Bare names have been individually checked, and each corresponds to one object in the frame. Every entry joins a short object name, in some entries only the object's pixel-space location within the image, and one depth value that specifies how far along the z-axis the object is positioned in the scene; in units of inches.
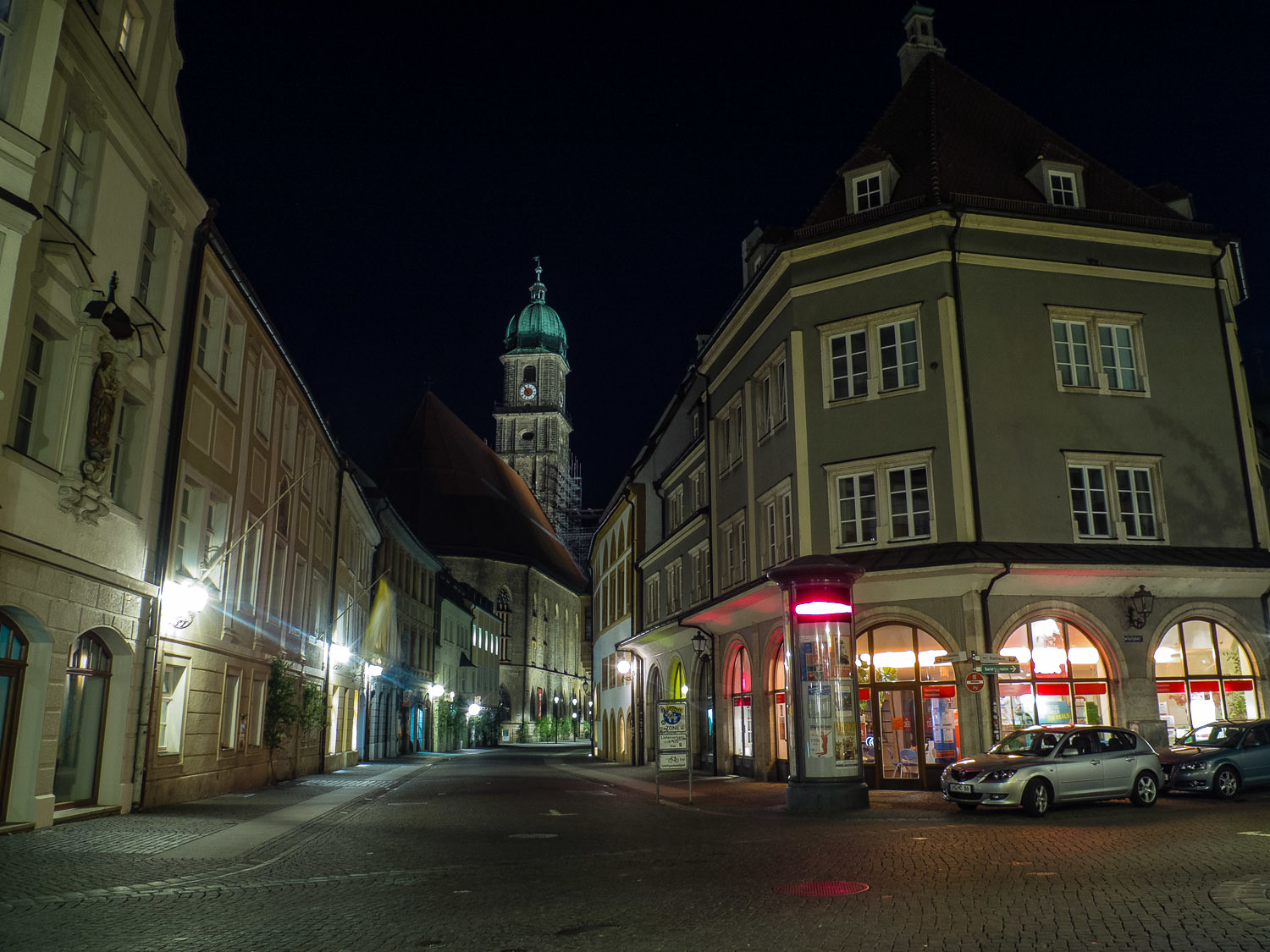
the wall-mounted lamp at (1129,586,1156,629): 866.1
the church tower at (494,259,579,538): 4886.8
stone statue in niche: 582.9
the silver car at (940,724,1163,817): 650.8
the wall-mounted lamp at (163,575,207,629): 724.7
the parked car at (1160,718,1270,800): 735.7
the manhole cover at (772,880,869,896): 371.9
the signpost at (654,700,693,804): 836.0
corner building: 869.8
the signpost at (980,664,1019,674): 805.9
